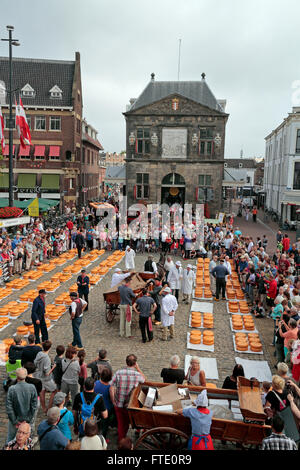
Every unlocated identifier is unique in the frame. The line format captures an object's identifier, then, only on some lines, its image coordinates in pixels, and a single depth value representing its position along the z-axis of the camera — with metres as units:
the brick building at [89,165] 52.00
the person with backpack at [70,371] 7.84
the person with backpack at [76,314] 10.84
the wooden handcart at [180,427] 6.29
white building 39.12
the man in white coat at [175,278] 15.48
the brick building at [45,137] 42.72
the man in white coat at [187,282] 15.62
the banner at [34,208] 25.48
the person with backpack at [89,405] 6.58
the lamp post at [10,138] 22.67
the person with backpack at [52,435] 5.56
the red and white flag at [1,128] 23.22
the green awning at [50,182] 42.94
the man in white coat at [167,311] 11.80
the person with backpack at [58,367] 7.88
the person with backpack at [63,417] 6.20
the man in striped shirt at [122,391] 7.03
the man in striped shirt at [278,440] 5.40
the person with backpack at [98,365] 7.74
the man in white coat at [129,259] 19.95
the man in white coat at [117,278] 14.41
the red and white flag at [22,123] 24.88
